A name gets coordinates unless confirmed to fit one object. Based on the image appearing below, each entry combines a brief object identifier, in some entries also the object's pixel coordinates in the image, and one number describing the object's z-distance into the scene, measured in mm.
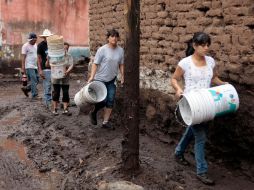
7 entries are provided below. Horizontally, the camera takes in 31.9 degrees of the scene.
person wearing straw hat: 9508
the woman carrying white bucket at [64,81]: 8859
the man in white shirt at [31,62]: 11289
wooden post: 5055
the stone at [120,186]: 4844
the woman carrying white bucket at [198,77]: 4980
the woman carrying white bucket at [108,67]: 7138
